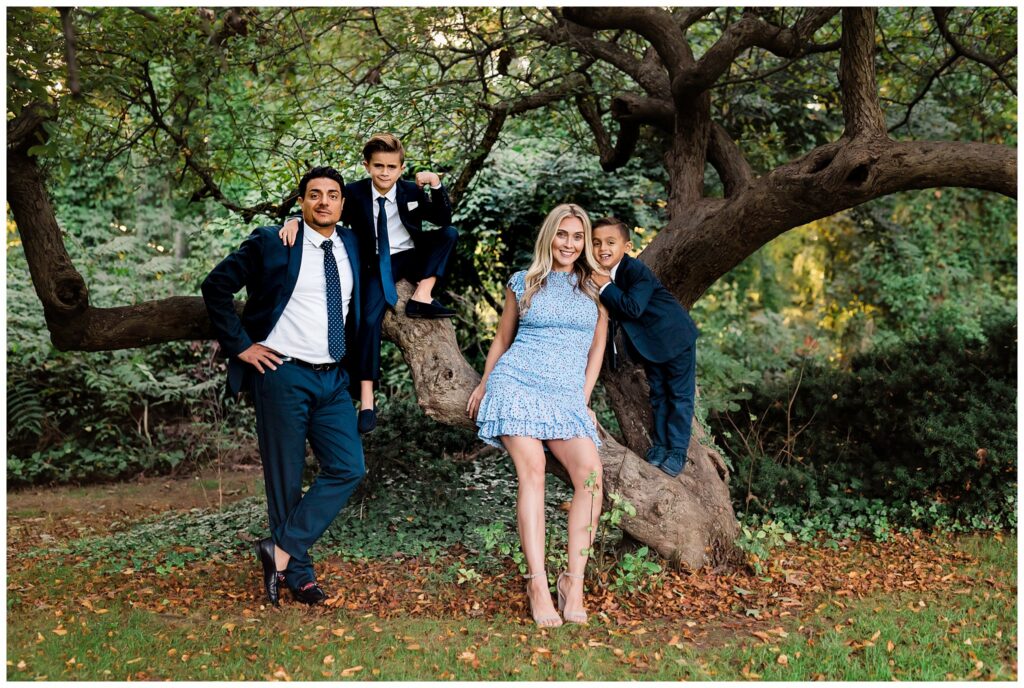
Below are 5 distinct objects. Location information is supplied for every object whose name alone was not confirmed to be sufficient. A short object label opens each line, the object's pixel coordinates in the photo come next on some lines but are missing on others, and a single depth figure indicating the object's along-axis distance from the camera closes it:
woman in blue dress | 4.40
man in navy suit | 4.48
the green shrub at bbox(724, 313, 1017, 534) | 6.12
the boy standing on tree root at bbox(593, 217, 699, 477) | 4.76
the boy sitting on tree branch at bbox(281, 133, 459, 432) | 4.74
